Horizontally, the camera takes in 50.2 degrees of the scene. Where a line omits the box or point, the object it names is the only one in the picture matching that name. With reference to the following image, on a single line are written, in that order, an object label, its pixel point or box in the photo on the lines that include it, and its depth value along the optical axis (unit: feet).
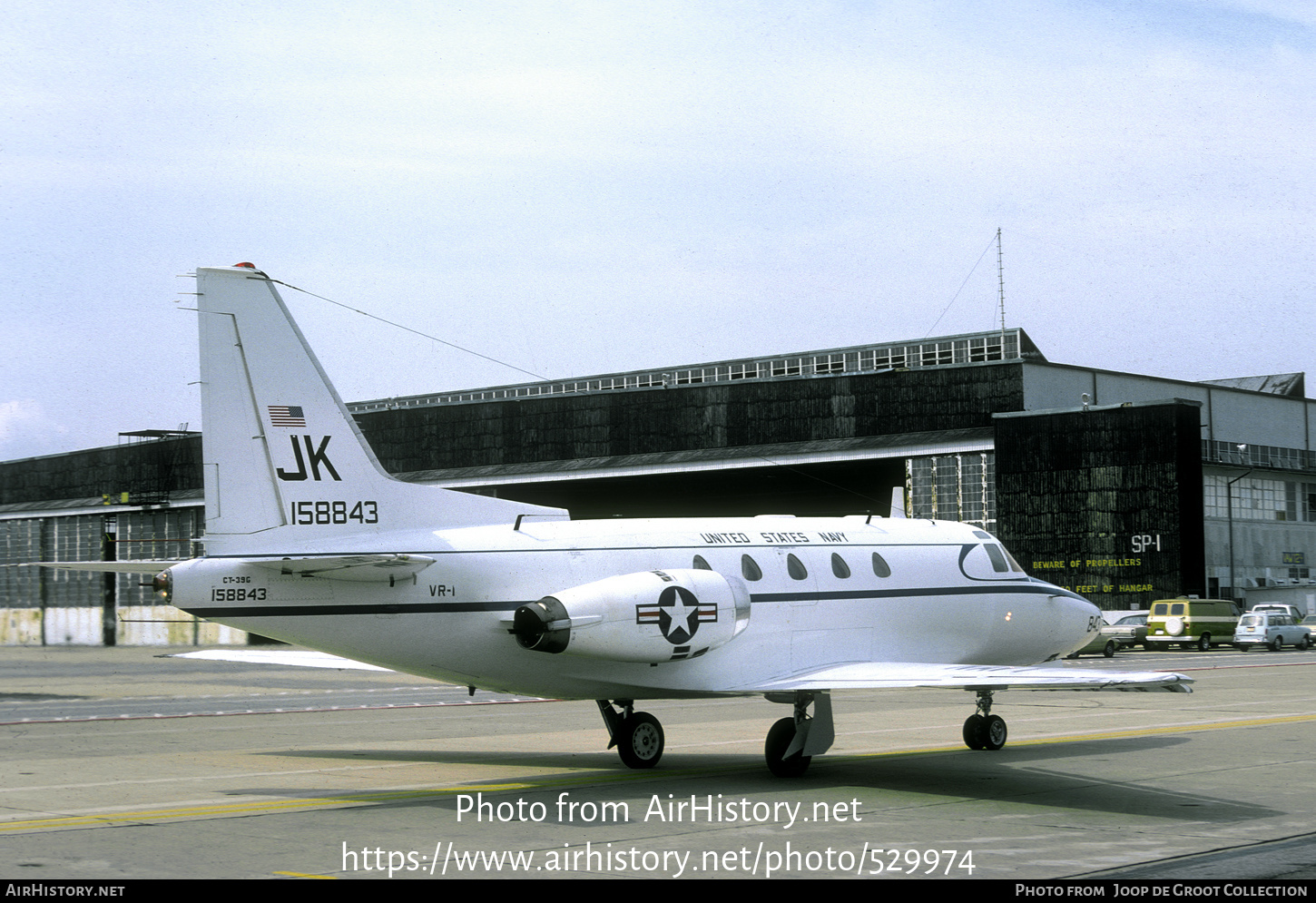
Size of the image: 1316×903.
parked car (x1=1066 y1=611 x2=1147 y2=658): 176.65
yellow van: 185.16
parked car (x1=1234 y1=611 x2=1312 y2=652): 186.39
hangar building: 208.85
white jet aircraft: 50.70
